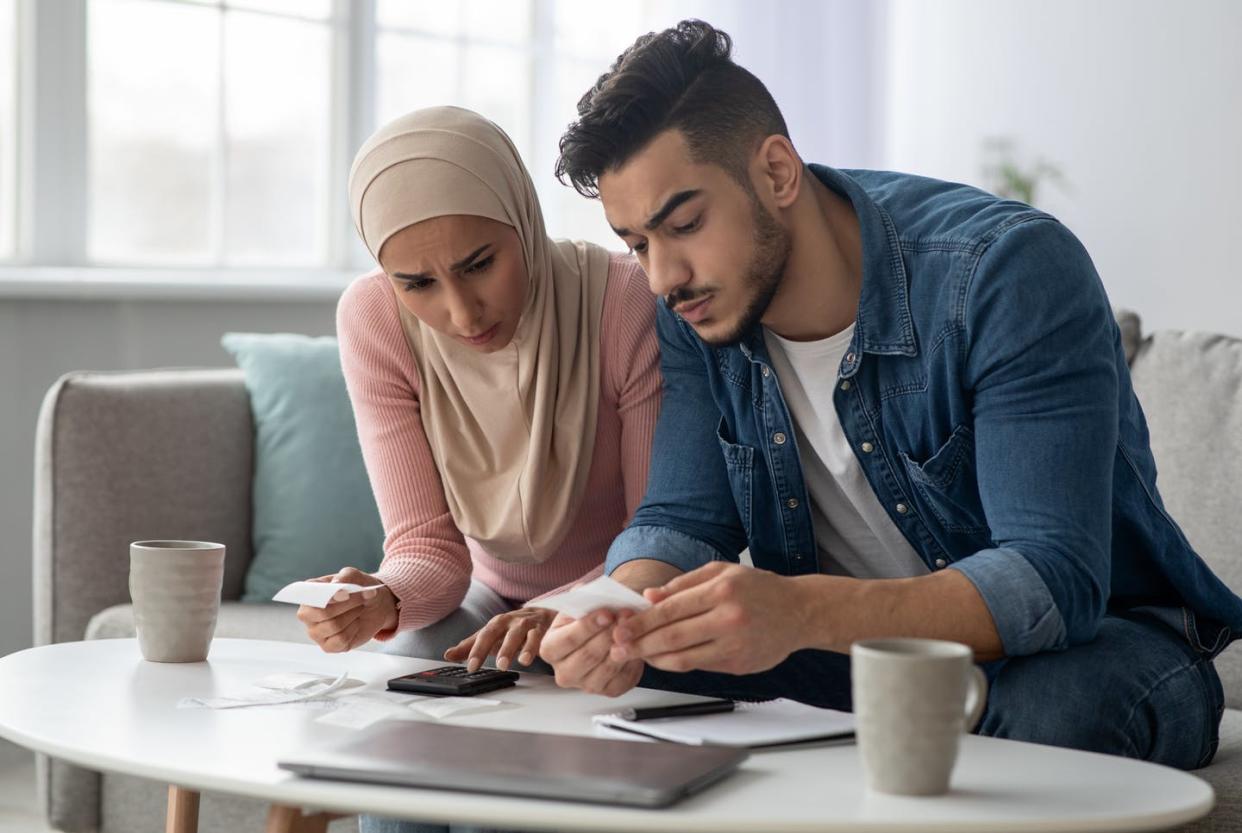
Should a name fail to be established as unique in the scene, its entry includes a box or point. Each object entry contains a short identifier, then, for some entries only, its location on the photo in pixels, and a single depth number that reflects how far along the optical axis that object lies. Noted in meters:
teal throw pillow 2.62
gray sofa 2.10
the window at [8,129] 3.12
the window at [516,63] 3.94
